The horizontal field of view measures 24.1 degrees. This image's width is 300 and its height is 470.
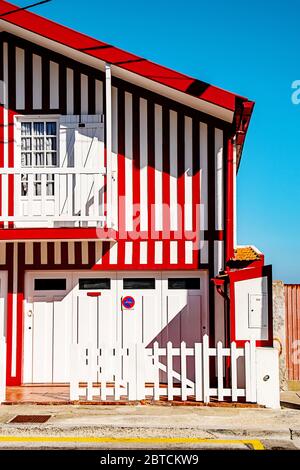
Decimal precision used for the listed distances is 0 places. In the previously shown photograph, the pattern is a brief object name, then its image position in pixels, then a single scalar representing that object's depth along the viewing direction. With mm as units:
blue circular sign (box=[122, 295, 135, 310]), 14094
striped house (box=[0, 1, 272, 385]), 13836
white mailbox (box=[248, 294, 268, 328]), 12117
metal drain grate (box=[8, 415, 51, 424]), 10031
